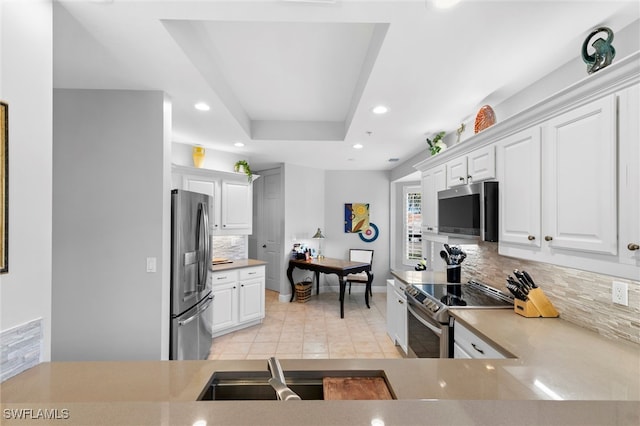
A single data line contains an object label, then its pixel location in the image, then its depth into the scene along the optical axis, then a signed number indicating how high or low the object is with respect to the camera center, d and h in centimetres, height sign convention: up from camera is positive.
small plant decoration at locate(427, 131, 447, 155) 319 +80
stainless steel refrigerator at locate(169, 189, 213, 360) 234 -55
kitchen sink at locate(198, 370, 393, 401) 111 -66
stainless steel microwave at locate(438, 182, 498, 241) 208 +4
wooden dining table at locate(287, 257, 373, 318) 448 -87
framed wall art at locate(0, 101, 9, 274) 98 +9
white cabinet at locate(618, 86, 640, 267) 115 +16
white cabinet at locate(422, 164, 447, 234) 297 +25
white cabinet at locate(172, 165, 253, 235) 374 +32
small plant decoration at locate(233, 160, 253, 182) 439 +73
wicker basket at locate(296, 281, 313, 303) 505 -136
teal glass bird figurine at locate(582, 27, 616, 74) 136 +80
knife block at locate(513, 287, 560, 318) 186 -59
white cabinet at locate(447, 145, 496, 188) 212 +40
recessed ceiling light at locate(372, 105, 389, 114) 254 +96
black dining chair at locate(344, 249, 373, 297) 557 -81
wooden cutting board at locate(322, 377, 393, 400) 102 -64
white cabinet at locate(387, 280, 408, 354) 299 -113
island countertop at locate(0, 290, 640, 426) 76 -60
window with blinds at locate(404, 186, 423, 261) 564 -17
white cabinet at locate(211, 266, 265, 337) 354 -111
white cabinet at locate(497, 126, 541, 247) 169 +18
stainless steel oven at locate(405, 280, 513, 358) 203 -71
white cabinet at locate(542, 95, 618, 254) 125 +18
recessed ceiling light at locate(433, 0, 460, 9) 126 +95
